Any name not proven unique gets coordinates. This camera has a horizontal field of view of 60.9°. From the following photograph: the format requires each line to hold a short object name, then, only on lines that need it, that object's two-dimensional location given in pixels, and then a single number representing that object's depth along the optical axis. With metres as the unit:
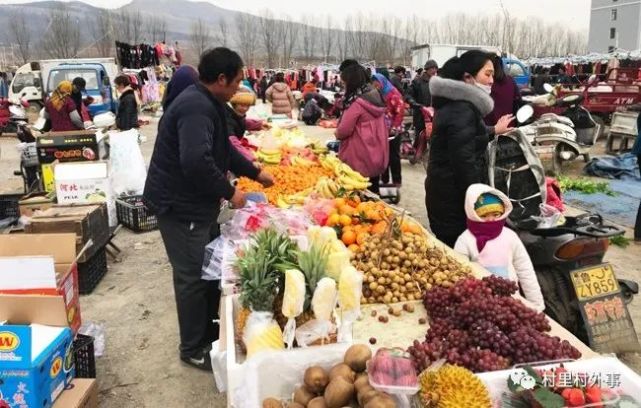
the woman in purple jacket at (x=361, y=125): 5.61
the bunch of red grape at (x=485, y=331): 2.04
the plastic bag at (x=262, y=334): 2.14
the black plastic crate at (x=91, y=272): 5.00
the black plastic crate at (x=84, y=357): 3.33
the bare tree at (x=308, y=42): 68.69
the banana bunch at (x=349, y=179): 4.72
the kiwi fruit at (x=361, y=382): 1.80
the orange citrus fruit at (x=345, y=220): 3.71
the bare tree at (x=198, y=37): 63.93
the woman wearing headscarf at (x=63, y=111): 8.22
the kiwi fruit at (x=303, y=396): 1.91
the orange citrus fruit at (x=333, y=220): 3.72
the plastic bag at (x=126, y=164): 7.03
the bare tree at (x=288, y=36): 62.00
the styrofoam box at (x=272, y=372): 1.97
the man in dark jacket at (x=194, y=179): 3.06
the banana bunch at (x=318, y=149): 6.72
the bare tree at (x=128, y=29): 55.34
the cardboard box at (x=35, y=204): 5.84
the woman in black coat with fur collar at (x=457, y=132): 3.52
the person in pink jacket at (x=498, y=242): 3.13
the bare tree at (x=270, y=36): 59.60
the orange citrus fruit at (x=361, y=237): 3.38
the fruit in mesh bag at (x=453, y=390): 1.73
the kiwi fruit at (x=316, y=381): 1.92
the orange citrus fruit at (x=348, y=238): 3.51
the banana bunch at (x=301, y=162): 5.88
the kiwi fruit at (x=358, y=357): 1.93
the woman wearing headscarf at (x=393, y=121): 8.30
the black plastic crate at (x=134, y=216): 6.75
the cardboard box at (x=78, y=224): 4.95
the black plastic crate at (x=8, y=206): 6.71
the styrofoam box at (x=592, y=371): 1.84
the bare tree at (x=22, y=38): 51.19
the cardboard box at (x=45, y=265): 3.05
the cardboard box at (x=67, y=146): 6.57
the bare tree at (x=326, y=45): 63.82
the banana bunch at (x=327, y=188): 4.59
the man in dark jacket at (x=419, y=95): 10.55
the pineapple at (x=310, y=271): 2.21
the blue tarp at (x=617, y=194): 7.24
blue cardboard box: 2.56
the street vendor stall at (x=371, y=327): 1.81
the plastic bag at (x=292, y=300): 2.12
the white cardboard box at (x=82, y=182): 5.92
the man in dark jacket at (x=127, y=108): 10.73
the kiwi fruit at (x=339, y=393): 1.80
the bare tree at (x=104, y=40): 54.09
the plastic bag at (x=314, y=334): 2.16
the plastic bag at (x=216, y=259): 2.92
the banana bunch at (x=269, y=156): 6.06
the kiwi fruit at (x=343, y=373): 1.88
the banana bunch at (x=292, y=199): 4.39
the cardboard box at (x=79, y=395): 2.87
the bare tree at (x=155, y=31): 62.19
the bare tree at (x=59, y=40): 49.44
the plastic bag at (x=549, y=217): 3.53
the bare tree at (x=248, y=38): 62.03
